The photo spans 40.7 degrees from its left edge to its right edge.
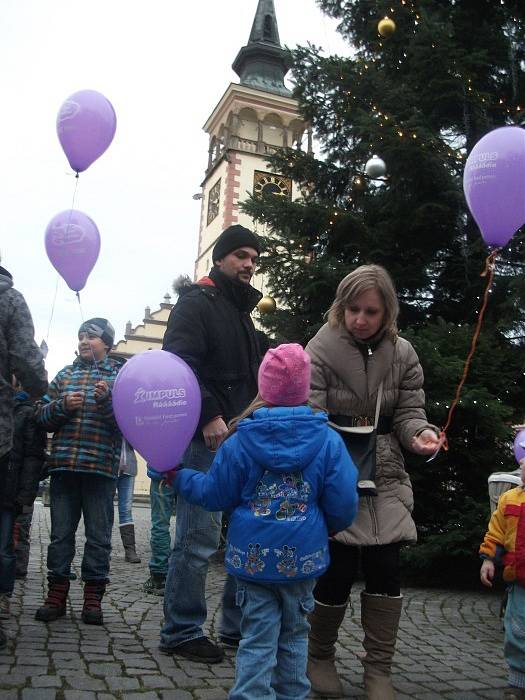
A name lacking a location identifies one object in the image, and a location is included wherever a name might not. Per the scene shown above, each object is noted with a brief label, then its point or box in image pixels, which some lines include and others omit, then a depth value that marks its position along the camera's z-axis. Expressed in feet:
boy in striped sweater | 12.80
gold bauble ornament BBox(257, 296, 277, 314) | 26.48
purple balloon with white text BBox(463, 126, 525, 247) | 13.05
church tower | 108.88
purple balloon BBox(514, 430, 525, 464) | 14.58
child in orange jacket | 9.68
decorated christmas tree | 22.06
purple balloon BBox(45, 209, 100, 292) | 17.93
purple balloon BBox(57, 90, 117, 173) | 18.66
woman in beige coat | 9.62
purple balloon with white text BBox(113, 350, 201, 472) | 9.09
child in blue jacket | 7.91
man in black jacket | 10.64
